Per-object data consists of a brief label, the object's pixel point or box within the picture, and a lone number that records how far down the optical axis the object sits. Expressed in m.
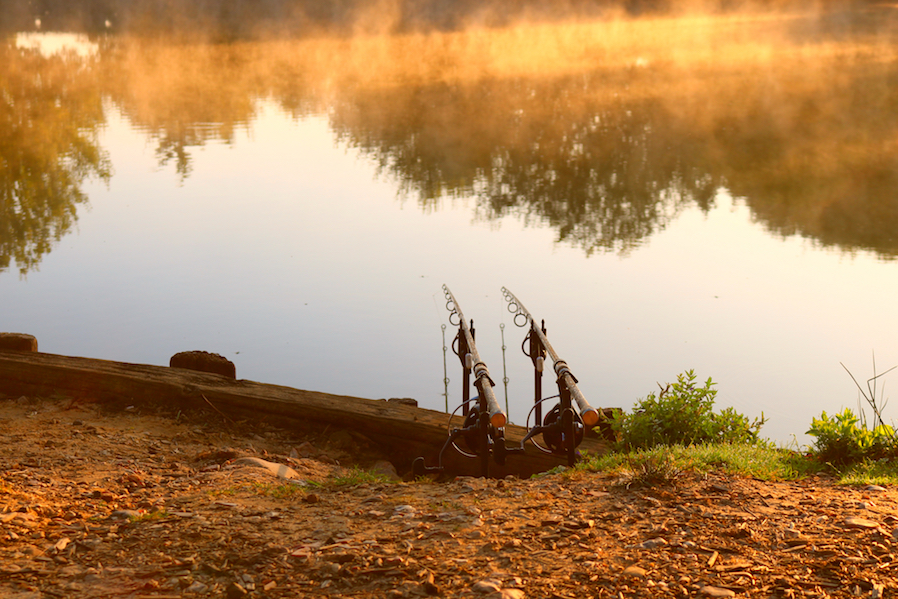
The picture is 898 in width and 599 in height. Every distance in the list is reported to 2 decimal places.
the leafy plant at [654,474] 4.10
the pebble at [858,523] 3.53
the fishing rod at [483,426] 4.34
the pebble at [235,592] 3.05
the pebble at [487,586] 3.06
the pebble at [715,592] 3.01
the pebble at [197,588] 3.11
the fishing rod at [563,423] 4.64
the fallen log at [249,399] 5.61
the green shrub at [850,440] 4.65
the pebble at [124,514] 3.85
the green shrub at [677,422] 5.19
